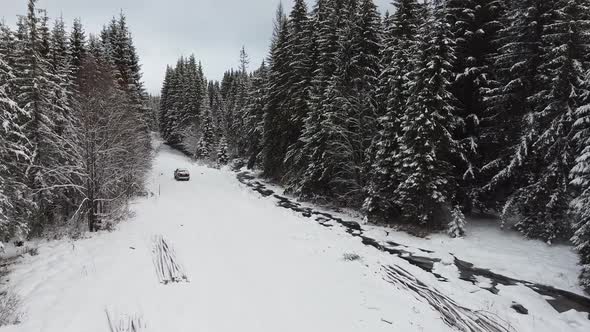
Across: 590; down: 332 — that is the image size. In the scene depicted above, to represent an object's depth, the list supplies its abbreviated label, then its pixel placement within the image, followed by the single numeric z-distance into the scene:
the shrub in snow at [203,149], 55.34
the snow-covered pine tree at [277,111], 29.72
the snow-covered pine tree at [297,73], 27.08
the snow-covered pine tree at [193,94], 60.31
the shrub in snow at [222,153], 52.59
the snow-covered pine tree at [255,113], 37.09
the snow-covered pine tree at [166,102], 67.06
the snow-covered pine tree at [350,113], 21.02
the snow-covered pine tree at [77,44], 25.69
